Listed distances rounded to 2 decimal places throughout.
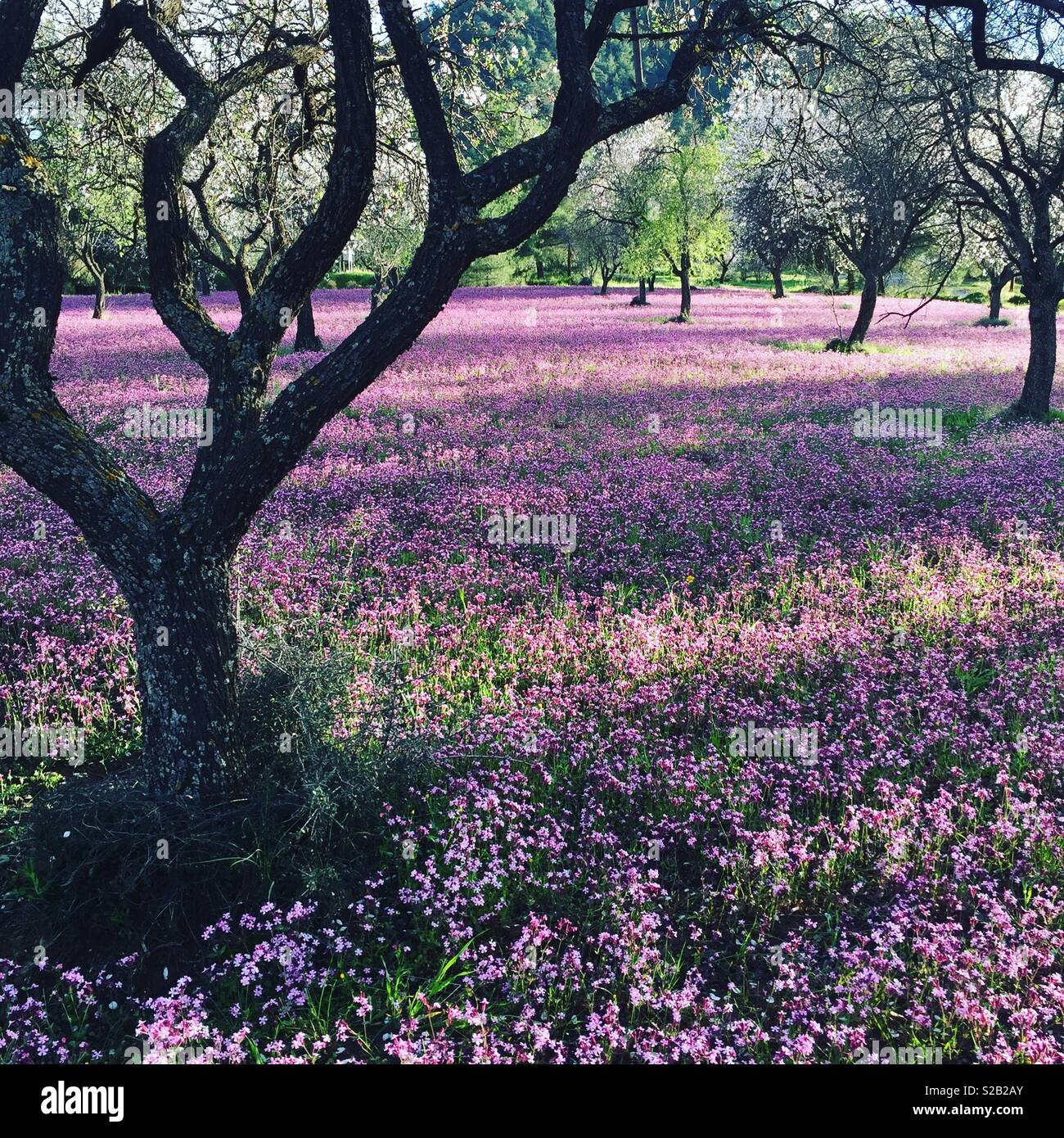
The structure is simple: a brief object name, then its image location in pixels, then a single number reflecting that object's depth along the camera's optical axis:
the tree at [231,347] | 4.12
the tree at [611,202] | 43.56
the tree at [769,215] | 27.16
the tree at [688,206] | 42.22
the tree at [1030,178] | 14.27
